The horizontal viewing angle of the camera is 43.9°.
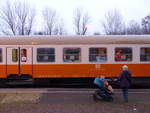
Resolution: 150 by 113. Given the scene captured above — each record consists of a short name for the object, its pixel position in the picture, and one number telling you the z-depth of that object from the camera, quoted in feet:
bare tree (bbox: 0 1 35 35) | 101.04
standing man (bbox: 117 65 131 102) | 23.87
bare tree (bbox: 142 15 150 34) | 139.20
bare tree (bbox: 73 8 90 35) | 120.73
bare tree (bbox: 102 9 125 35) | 123.45
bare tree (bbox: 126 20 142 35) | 133.36
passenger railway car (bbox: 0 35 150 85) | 34.65
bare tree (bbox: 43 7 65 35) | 110.53
